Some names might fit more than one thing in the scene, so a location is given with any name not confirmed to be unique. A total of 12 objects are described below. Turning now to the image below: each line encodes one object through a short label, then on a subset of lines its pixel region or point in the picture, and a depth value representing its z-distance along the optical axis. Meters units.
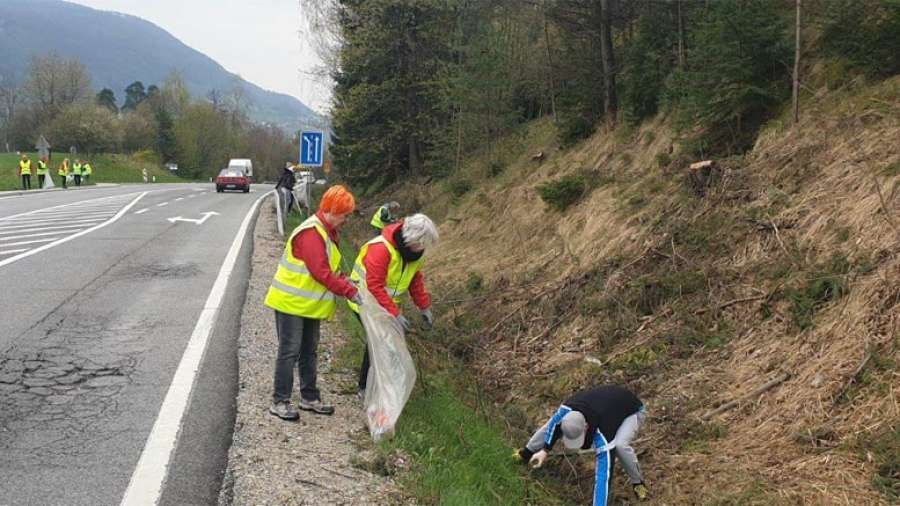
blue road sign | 16.03
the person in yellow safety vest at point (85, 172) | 44.39
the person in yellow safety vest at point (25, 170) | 32.91
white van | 56.88
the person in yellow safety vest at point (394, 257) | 5.39
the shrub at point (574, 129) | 16.41
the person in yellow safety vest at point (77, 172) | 41.03
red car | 39.62
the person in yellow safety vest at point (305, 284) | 4.93
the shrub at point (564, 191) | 13.20
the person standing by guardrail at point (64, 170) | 37.09
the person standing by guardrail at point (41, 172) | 35.28
